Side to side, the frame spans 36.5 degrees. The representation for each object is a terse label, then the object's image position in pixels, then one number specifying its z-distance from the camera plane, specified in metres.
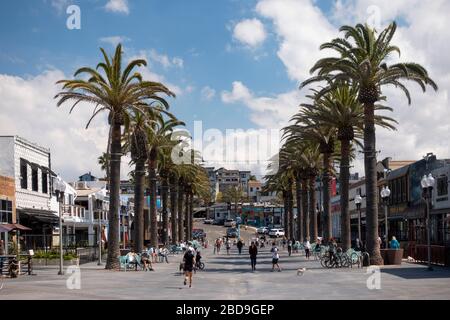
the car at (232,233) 116.71
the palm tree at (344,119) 44.22
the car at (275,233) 119.49
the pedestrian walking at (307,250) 51.68
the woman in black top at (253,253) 38.81
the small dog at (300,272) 33.79
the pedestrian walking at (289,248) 59.35
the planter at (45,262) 44.84
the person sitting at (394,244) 39.91
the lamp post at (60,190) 35.97
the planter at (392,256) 38.94
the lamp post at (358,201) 52.81
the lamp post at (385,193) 45.51
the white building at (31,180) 51.19
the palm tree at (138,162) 45.88
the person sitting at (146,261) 38.53
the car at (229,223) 152.25
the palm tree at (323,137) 50.03
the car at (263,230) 129.89
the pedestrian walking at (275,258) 38.12
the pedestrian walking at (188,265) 27.13
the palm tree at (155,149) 54.55
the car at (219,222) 174.62
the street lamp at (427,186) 34.81
